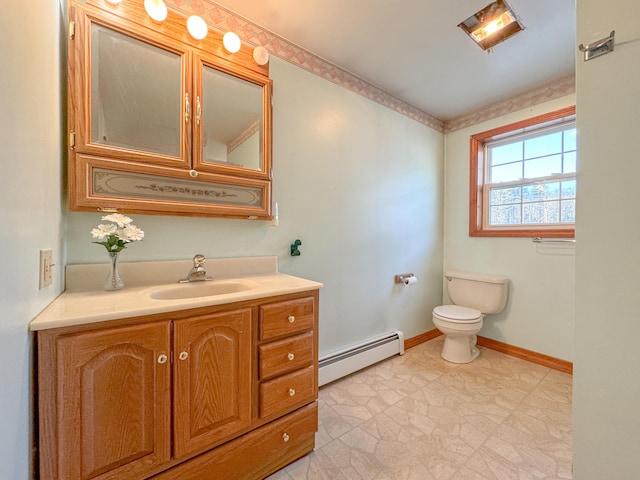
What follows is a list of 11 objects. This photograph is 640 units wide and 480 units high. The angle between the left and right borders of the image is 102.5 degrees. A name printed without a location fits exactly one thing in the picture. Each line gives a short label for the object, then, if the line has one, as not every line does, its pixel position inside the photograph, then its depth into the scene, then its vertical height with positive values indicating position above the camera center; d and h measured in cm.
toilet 212 -65
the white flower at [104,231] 105 +2
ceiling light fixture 144 +128
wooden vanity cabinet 76 -57
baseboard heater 185 -94
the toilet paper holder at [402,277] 239 -38
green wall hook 174 -8
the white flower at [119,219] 108 +7
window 214 +55
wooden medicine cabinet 109 +59
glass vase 112 -19
